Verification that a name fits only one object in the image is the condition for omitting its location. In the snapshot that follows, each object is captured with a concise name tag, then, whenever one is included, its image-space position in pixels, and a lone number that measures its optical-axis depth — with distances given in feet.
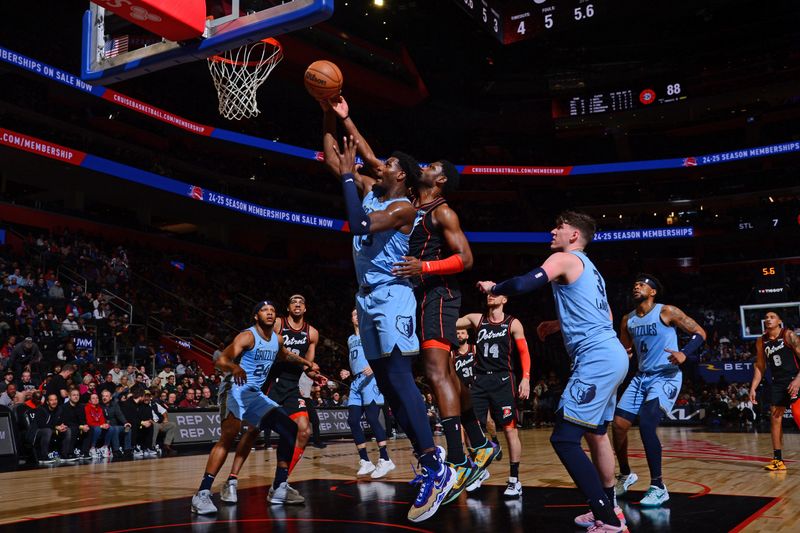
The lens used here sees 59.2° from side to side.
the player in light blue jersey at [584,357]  13.83
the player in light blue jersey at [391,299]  15.92
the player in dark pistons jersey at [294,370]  22.84
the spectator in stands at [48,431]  39.58
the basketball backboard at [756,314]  73.51
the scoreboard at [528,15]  64.18
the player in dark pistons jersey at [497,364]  23.25
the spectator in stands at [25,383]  43.74
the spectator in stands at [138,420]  45.16
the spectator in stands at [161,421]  46.42
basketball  18.31
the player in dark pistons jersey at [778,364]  29.12
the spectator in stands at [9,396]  41.06
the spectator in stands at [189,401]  51.42
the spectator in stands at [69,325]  56.03
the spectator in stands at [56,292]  60.90
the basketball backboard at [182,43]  20.34
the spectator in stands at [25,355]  47.57
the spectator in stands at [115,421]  43.93
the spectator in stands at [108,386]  45.72
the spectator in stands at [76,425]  41.70
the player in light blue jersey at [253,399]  19.27
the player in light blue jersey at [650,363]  20.37
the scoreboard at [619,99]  100.94
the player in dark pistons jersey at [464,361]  30.78
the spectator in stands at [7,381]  42.18
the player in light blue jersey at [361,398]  29.91
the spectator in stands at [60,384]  42.06
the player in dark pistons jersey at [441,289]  17.17
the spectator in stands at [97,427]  42.55
